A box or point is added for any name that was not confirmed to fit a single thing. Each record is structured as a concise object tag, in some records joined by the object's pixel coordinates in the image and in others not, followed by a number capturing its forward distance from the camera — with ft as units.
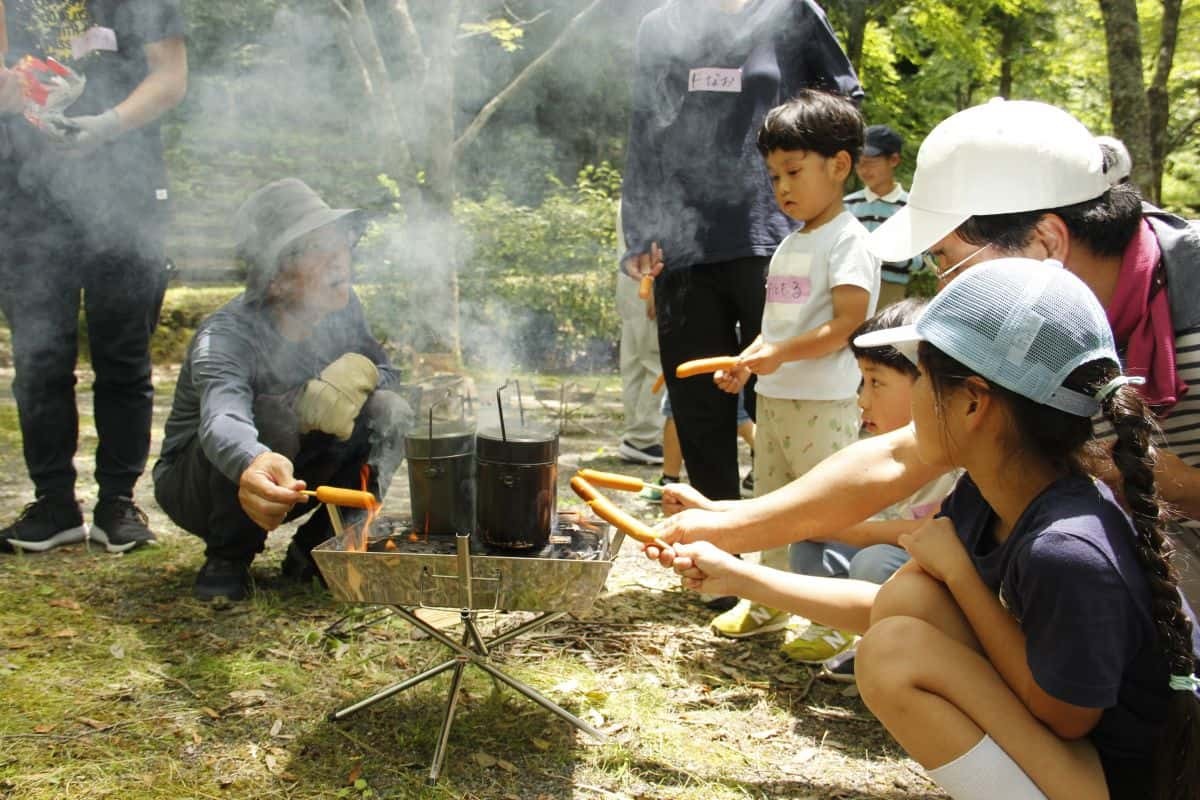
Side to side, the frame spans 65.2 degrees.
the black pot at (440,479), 8.87
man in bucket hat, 10.91
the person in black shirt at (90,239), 12.55
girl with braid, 5.33
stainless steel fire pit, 7.75
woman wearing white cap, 7.02
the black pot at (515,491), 8.41
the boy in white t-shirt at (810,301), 10.65
